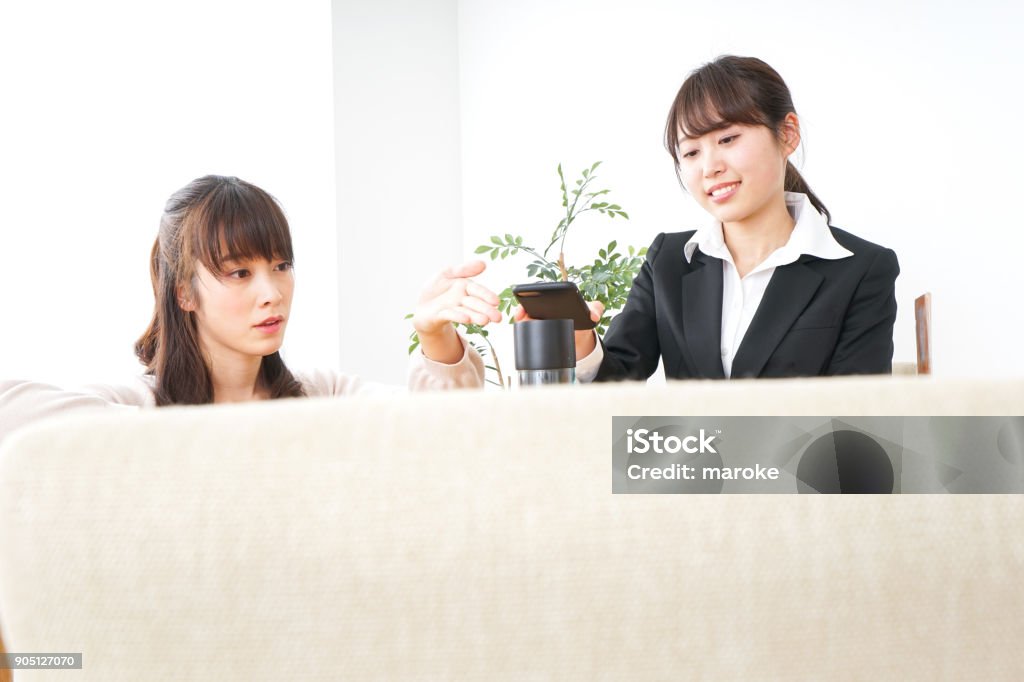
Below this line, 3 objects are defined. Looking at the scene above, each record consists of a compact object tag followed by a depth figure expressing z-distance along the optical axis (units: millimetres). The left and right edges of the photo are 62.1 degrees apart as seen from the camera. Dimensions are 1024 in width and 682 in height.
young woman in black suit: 1623
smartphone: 1012
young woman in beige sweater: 1393
